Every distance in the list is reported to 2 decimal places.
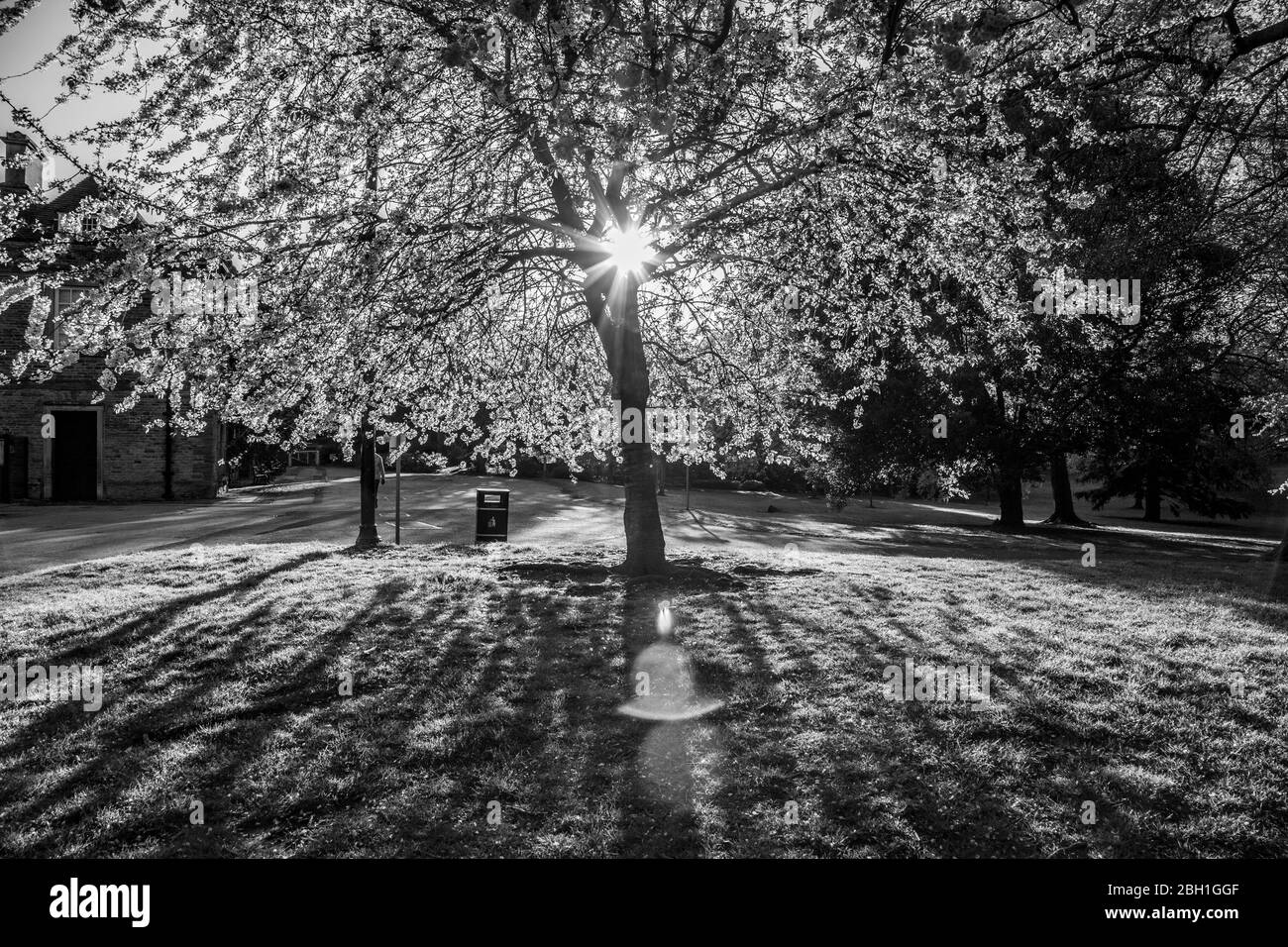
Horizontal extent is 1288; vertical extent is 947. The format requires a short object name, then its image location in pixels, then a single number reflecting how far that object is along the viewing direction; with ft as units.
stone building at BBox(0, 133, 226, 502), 89.35
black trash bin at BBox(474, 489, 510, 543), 58.39
